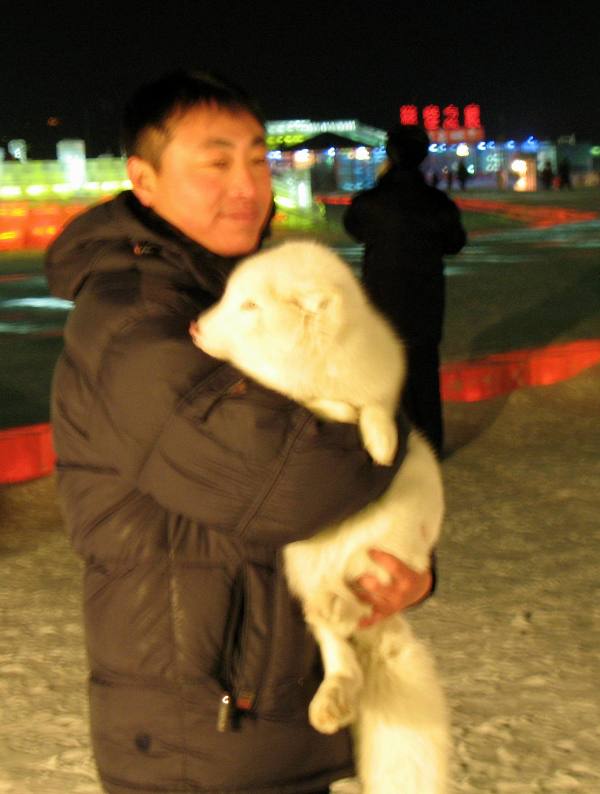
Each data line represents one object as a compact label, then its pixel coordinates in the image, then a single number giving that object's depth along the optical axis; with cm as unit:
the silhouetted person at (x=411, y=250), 712
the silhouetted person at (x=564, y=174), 5659
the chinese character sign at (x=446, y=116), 11544
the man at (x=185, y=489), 169
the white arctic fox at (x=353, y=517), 182
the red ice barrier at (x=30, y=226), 2641
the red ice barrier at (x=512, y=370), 945
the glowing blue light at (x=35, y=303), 1569
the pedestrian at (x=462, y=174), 5659
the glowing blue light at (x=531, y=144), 9363
